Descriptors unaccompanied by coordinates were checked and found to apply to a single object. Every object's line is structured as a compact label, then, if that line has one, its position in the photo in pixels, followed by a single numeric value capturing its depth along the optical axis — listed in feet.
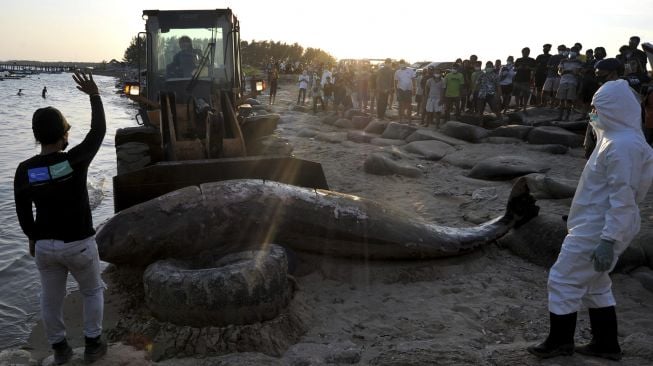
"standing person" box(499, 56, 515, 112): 48.54
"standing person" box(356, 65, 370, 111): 65.67
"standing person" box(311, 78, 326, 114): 74.13
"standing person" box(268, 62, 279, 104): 85.22
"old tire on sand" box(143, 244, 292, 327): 12.36
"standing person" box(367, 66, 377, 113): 60.63
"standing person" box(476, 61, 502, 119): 45.21
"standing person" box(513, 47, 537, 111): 46.78
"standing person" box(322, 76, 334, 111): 72.08
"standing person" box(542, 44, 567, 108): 43.57
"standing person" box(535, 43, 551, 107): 45.83
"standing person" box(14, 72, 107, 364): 10.34
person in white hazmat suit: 10.02
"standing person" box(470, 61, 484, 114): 48.19
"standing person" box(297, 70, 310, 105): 84.43
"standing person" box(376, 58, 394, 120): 52.80
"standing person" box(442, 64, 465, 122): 46.32
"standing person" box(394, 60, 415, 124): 51.44
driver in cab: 27.07
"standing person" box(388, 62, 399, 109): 53.83
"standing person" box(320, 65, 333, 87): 72.54
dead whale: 14.84
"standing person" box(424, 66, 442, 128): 47.44
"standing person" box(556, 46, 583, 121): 39.33
